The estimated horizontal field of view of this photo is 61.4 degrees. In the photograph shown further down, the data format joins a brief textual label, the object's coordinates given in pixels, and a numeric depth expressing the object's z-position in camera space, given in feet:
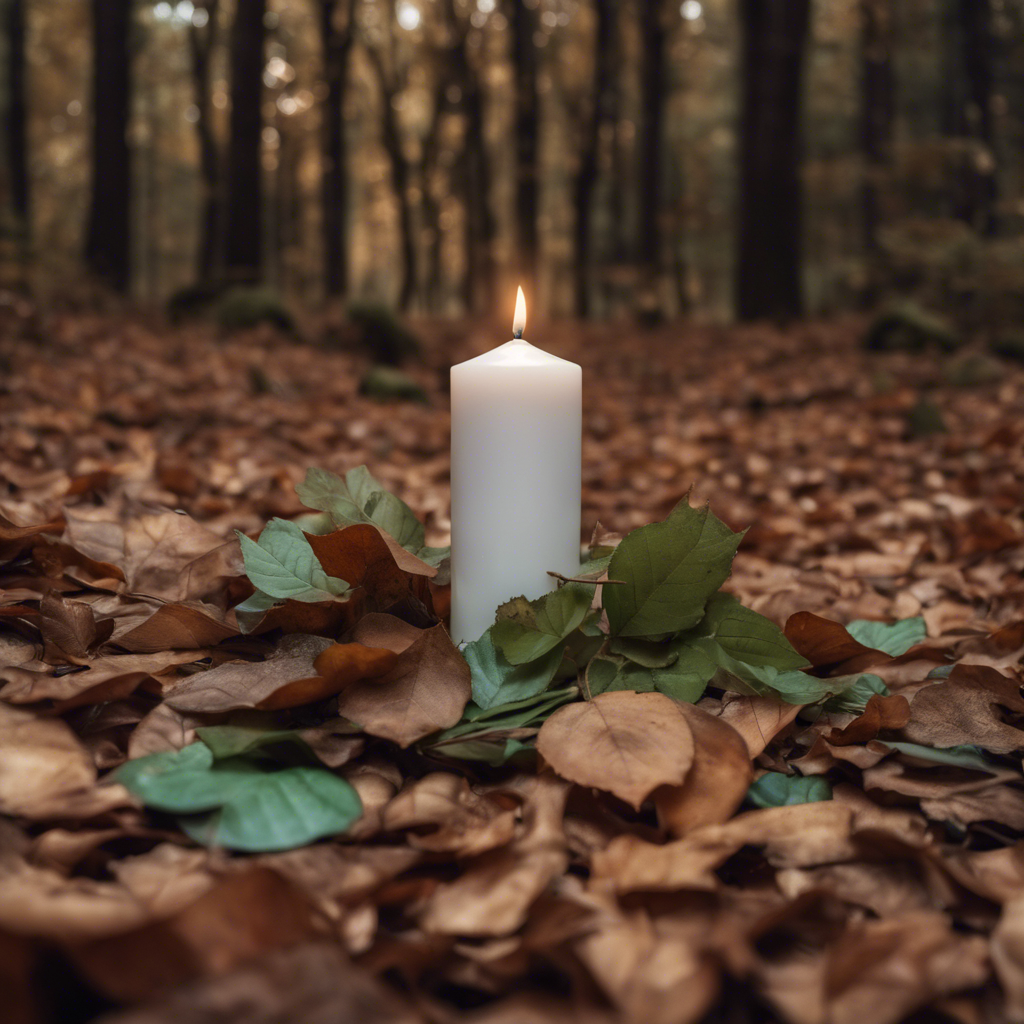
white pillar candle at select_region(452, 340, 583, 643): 3.40
